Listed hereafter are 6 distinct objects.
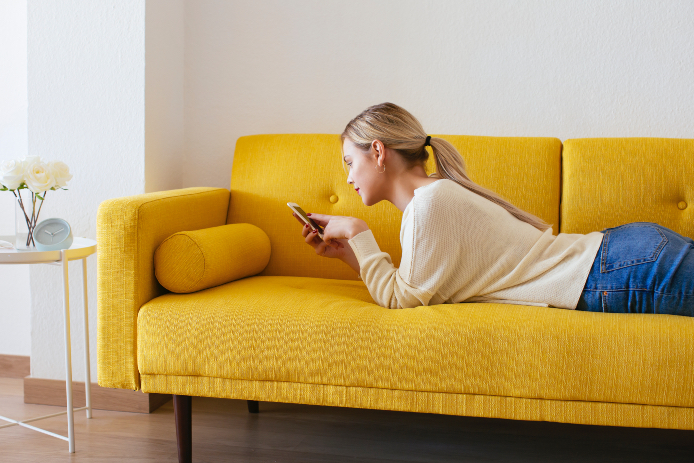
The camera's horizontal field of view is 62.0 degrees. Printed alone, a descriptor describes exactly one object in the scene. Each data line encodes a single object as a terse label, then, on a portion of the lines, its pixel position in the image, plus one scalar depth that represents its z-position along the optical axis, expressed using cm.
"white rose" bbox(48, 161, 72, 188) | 152
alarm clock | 151
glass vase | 153
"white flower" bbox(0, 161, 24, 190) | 147
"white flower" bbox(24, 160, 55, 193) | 149
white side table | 141
